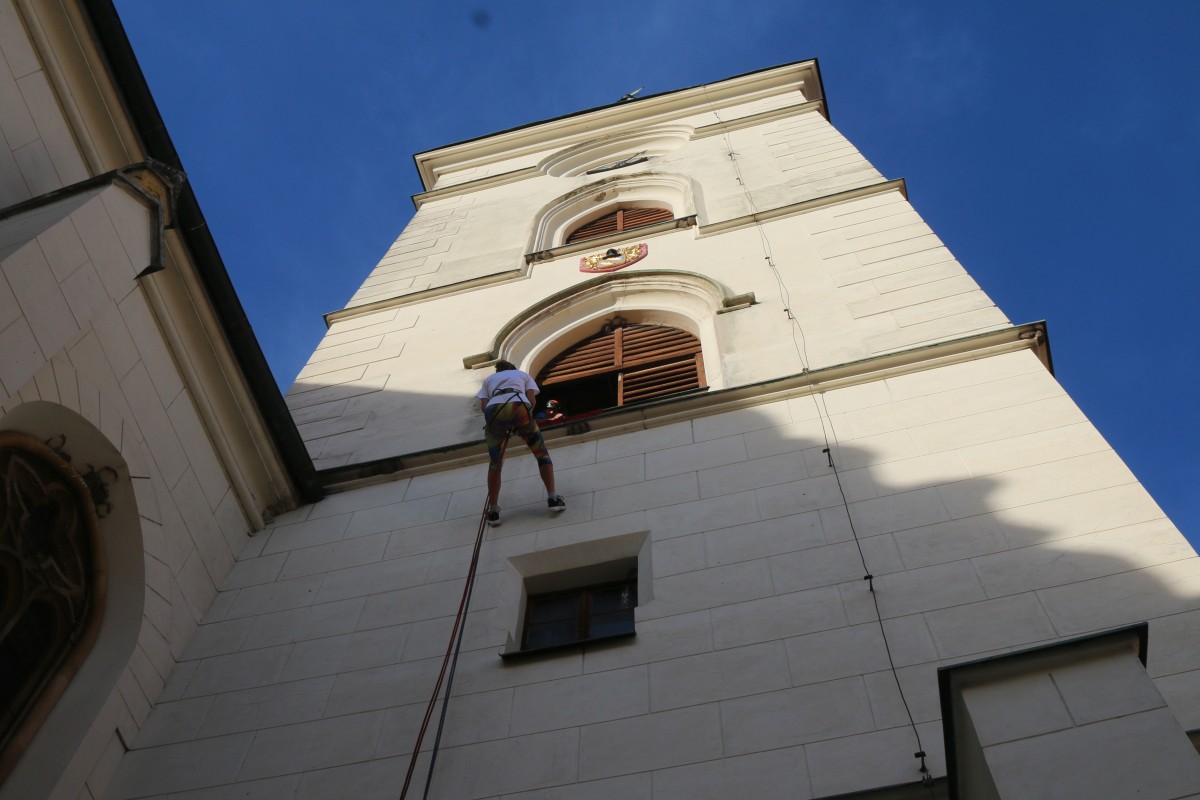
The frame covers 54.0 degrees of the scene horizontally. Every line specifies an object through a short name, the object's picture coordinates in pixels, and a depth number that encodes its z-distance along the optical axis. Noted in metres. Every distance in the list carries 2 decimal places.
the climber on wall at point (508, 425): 7.86
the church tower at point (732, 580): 5.10
